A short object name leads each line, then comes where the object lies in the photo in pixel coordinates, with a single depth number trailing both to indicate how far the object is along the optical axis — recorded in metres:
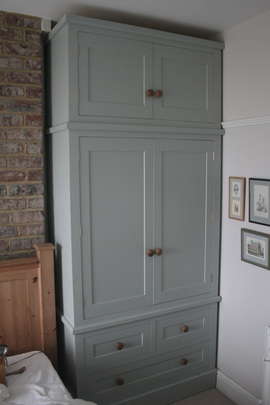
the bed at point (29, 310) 2.14
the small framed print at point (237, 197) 2.33
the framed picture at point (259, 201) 2.15
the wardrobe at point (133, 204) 2.07
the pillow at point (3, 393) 1.65
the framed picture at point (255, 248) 2.18
